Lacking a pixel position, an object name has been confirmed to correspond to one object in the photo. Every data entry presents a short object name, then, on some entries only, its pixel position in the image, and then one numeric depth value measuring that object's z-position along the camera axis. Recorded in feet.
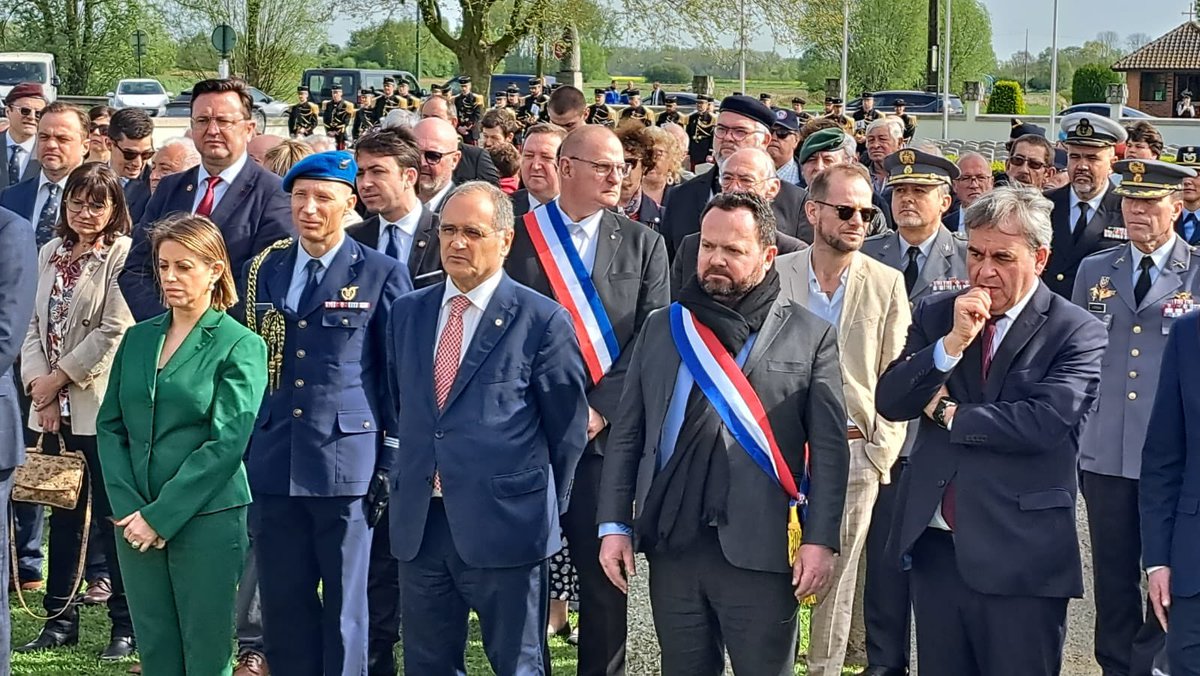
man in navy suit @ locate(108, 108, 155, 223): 29.35
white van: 124.77
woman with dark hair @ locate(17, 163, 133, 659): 22.17
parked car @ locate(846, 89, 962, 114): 156.87
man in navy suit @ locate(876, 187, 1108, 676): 15.53
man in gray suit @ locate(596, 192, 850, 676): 15.46
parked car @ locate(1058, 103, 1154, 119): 133.08
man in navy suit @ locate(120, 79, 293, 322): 21.15
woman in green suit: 17.40
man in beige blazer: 19.69
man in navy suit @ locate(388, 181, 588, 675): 16.74
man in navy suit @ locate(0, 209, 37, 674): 18.37
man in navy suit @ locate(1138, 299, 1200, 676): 14.73
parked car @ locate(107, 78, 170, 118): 148.46
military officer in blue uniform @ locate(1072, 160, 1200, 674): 20.72
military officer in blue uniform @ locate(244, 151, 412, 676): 18.39
